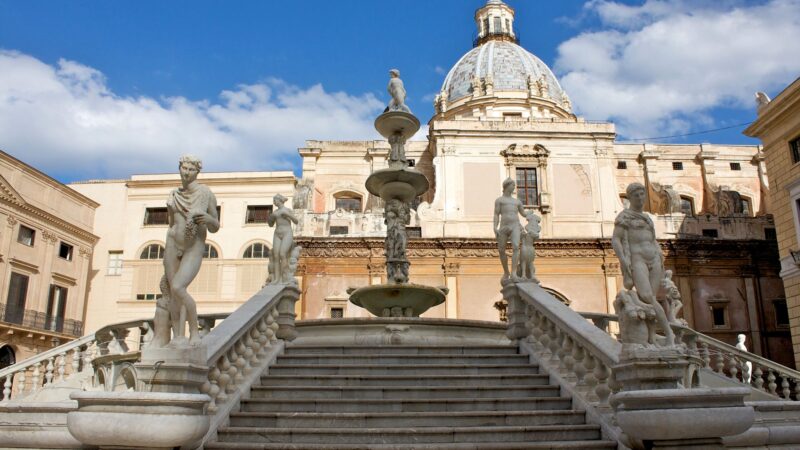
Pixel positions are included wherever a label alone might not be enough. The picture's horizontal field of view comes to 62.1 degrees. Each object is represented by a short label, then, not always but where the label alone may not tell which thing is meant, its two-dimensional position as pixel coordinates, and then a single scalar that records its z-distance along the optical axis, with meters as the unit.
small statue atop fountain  15.16
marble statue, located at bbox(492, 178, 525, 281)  11.11
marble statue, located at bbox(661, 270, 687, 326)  12.00
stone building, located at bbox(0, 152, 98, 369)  29.27
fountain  12.62
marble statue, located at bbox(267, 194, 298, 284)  10.88
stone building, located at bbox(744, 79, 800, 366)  21.97
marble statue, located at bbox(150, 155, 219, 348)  6.44
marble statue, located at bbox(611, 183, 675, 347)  6.75
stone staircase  6.54
